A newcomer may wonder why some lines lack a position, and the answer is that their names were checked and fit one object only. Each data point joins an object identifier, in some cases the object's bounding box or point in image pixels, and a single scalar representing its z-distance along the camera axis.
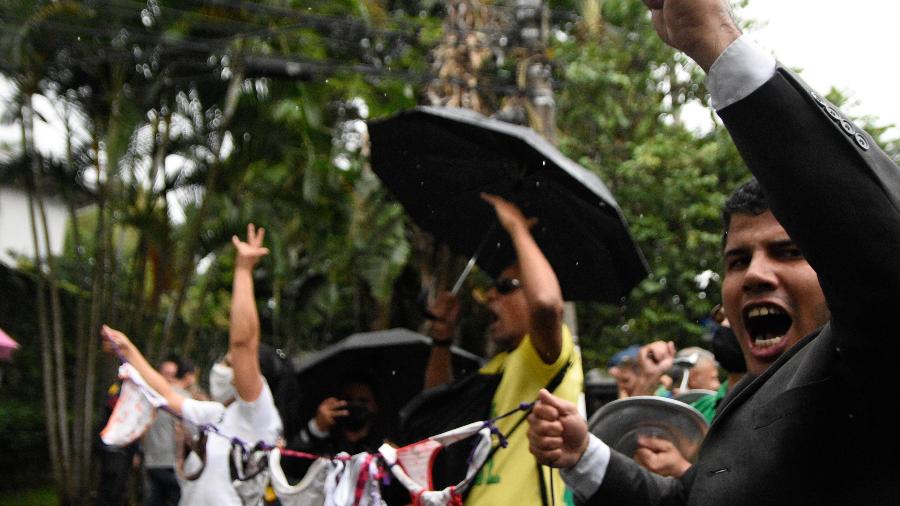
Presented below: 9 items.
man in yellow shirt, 3.49
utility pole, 9.42
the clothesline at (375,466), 3.52
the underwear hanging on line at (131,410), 4.48
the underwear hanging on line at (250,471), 4.28
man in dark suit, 1.22
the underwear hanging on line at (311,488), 3.93
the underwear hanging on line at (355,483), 3.73
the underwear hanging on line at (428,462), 3.51
